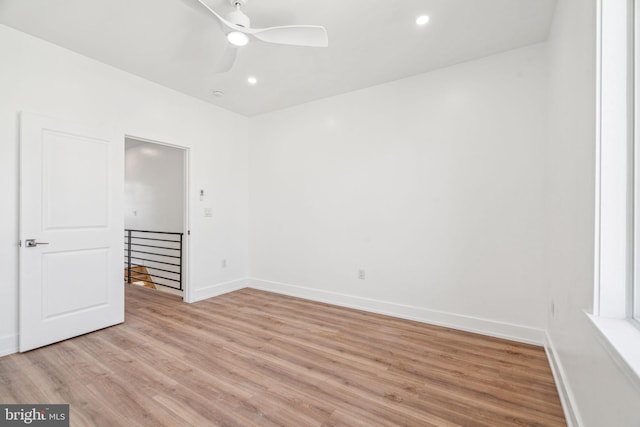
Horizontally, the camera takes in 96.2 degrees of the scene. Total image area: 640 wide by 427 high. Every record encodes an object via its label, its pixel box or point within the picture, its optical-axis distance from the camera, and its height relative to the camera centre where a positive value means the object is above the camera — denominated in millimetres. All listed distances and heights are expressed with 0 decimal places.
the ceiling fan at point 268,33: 1986 +1272
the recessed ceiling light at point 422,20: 2268 +1543
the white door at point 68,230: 2496 -201
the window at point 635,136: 1088 +294
